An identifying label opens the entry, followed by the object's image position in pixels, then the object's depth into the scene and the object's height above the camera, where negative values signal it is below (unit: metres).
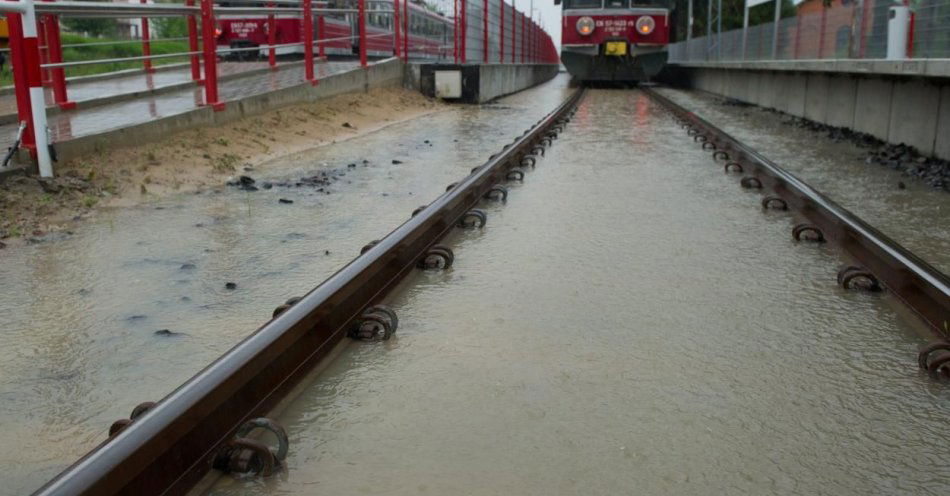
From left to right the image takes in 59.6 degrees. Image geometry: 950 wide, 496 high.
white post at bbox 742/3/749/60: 17.09 +0.61
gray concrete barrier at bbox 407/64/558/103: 15.49 -0.30
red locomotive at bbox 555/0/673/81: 23.03 +0.74
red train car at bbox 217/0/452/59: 17.84 +0.74
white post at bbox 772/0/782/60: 14.12 +0.51
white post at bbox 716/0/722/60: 20.70 +0.68
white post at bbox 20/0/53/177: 5.32 -0.32
